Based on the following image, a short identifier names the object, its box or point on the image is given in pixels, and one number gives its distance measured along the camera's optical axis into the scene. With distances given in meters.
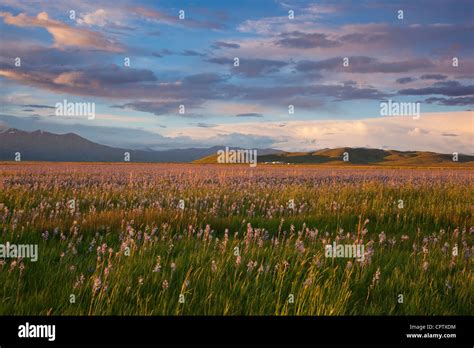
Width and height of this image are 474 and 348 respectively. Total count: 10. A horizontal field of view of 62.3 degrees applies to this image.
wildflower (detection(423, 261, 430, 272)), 4.53
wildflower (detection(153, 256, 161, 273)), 3.89
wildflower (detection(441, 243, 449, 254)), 5.56
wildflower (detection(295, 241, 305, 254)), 4.62
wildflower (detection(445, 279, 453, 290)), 4.19
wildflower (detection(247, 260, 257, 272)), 4.10
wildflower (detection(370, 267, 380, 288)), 4.00
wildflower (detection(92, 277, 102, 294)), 3.30
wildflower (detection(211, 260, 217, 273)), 4.08
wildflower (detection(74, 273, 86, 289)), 3.62
